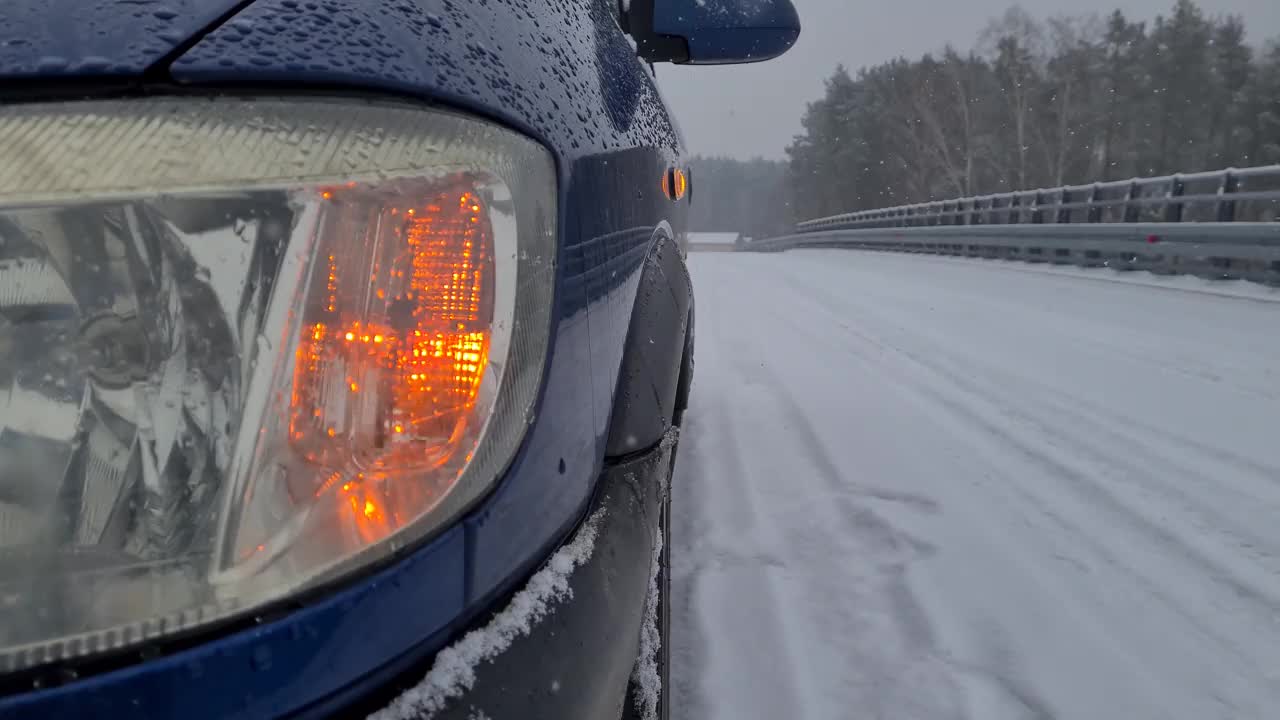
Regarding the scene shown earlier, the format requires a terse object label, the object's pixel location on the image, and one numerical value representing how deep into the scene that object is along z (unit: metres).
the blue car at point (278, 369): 0.58
